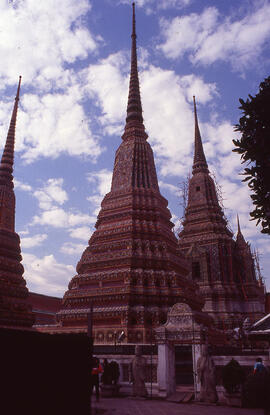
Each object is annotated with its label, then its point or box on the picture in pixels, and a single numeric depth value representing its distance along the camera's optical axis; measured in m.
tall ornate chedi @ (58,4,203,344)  20.34
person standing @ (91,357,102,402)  11.91
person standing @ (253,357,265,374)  9.53
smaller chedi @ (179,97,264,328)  33.94
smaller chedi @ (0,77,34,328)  26.38
